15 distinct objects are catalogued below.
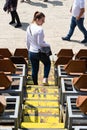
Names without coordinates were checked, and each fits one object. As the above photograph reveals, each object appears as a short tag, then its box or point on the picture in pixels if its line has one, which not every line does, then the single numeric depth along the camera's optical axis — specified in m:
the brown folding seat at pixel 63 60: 10.44
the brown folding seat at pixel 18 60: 10.37
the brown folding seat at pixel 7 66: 9.27
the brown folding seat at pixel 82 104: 6.59
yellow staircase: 7.26
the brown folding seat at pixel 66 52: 11.46
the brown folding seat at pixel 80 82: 7.99
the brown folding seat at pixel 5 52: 11.25
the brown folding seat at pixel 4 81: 7.99
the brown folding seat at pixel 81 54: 11.23
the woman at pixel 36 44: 9.40
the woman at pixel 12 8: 16.06
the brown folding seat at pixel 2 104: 6.47
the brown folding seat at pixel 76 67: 9.30
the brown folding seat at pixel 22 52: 11.61
